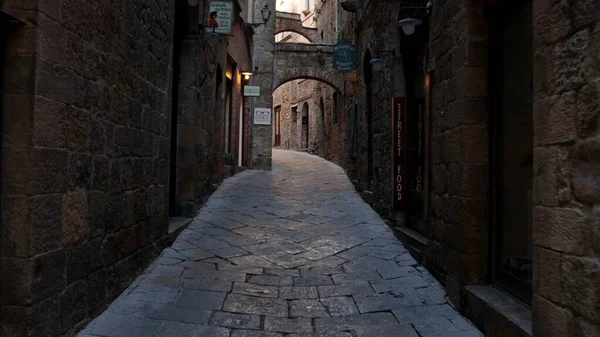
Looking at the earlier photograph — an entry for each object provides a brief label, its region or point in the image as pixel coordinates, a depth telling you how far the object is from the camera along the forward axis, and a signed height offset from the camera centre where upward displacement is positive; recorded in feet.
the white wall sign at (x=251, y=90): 39.34 +7.36
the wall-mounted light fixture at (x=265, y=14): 40.96 +14.69
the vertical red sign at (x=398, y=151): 19.29 +1.13
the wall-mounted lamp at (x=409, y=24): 15.84 +5.42
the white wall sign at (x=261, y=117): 46.60 +5.98
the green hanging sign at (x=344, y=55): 29.71 +7.99
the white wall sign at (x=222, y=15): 23.25 +8.26
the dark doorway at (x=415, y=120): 18.58 +2.47
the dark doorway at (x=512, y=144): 10.14 +0.85
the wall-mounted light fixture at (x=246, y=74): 40.28 +9.04
